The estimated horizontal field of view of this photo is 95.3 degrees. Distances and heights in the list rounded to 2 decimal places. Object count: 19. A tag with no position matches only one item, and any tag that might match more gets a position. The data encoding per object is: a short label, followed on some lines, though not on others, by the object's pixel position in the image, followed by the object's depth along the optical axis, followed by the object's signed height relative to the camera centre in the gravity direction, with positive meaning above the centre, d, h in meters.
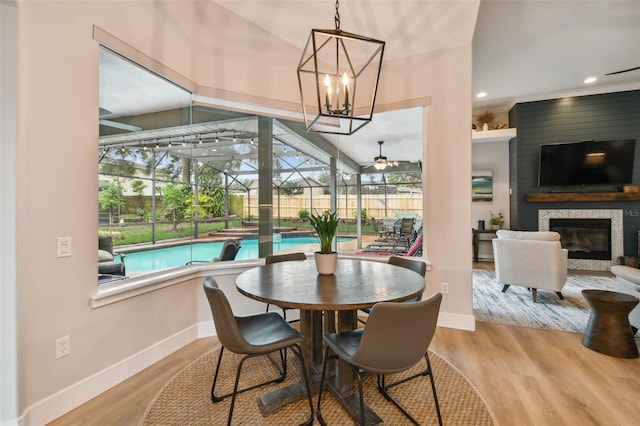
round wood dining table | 1.58 -0.47
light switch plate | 1.83 -0.21
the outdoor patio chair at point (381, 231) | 4.04 -0.28
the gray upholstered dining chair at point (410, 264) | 2.39 -0.46
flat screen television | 5.57 +0.93
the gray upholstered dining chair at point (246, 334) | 1.57 -0.75
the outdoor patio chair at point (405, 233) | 3.79 -0.29
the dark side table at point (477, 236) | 6.59 -0.59
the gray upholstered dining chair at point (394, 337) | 1.36 -0.61
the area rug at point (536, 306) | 3.26 -1.23
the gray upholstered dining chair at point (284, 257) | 2.73 -0.44
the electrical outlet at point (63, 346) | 1.81 -0.84
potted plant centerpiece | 2.12 -0.22
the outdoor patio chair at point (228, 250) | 3.12 -0.42
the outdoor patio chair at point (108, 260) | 2.26 -0.38
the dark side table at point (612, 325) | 2.47 -1.00
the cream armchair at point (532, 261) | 3.72 -0.67
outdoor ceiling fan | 4.36 +0.73
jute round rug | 1.73 -1.23
